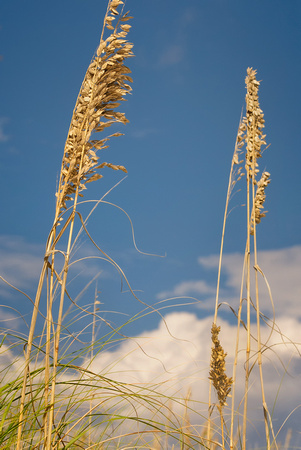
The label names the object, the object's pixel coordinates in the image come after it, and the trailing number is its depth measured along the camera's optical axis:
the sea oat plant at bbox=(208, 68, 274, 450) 2.53
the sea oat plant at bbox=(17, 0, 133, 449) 2.27
